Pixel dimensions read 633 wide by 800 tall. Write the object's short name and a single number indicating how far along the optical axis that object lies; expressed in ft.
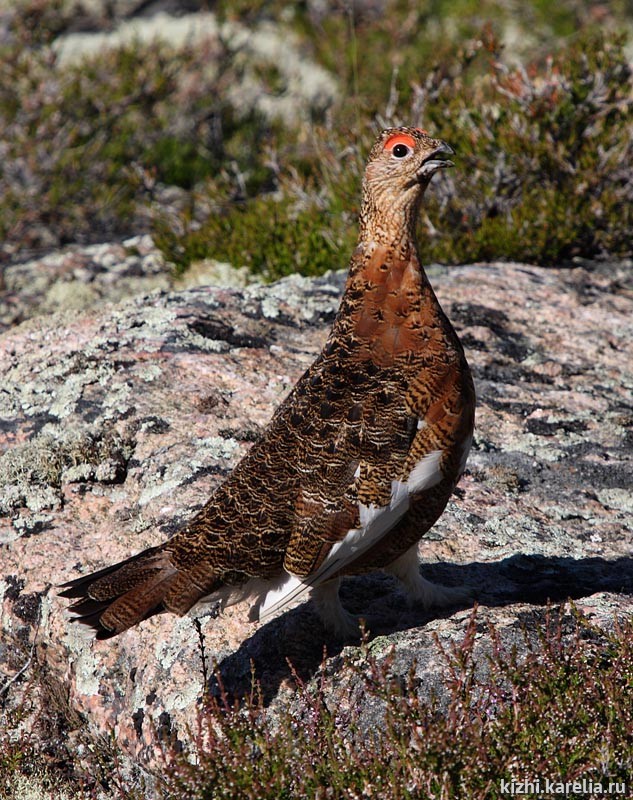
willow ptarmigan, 20.76
